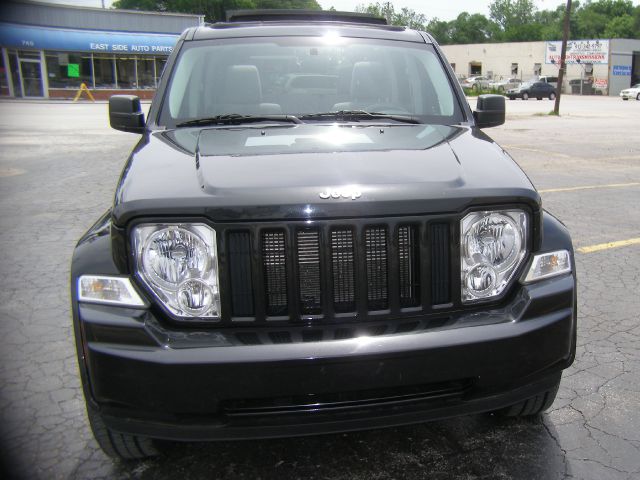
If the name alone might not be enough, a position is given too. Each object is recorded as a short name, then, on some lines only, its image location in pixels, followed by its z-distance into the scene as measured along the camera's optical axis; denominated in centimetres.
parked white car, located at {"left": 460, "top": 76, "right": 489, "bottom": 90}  5917
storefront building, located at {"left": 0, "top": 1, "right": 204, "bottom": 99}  3891
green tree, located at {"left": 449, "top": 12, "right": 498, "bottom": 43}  13050
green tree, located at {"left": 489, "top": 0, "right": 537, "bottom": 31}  14200
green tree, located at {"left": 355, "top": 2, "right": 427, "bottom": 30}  10538
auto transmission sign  6119
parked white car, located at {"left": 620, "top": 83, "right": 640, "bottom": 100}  4884
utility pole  2703
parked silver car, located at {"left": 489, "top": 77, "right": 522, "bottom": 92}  5475
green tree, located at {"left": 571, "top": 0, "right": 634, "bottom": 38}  11238
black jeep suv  216
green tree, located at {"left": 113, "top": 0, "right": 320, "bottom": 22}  7819
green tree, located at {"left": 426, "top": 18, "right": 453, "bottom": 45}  12706
